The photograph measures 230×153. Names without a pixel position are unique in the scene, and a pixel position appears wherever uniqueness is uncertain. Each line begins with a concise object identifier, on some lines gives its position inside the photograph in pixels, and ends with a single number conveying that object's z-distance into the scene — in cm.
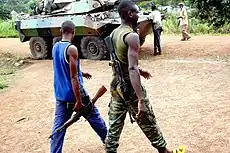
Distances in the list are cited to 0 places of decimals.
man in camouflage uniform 386
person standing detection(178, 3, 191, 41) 1502
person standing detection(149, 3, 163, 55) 1259
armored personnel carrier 1253
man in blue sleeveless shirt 443
